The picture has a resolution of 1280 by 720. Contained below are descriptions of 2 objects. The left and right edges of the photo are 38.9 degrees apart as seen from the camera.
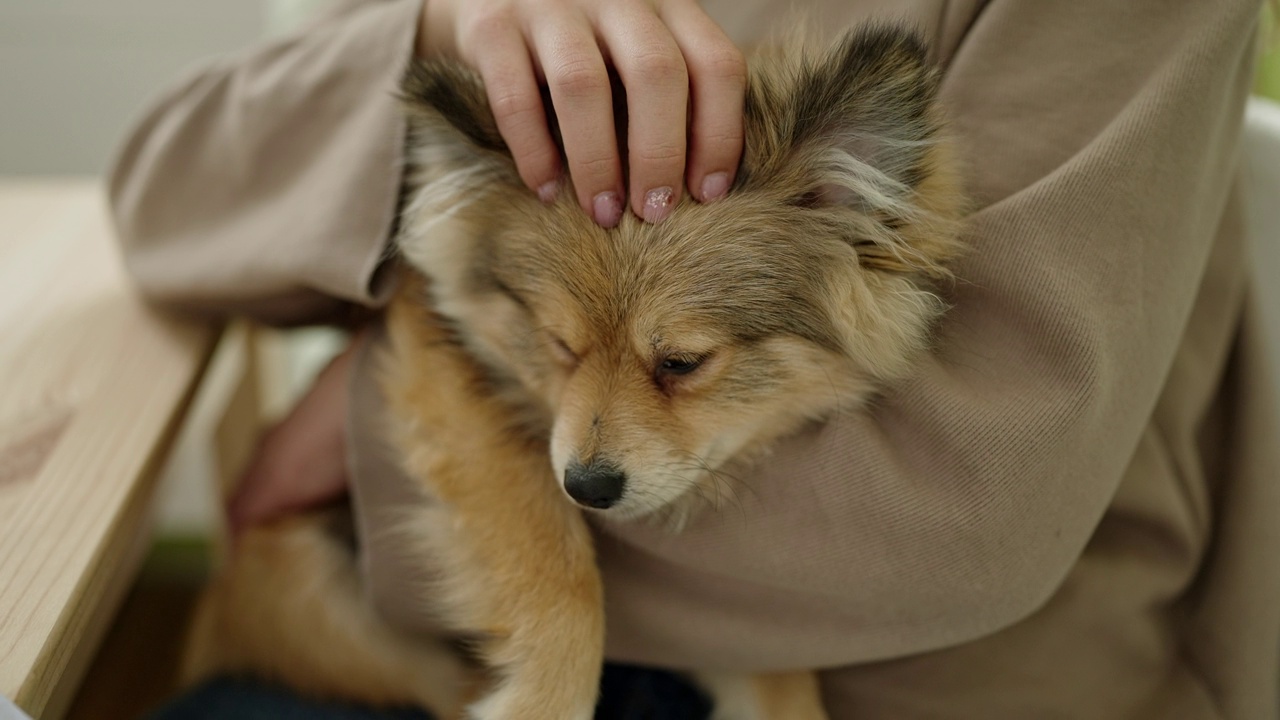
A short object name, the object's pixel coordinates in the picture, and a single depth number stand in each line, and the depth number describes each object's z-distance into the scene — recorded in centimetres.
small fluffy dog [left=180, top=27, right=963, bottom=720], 54
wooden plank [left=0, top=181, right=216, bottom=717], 51
